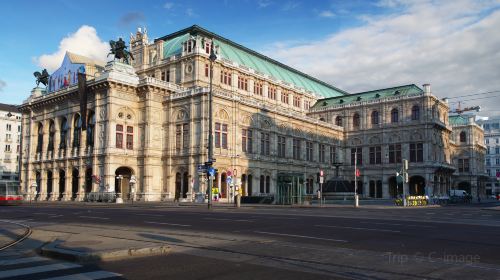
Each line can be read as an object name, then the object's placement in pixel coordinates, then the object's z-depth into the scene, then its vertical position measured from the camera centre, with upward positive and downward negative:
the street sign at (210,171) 39.66 +0.42
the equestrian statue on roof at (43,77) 82.75 +18.16
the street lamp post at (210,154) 39.53 +1.94
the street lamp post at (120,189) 56.73 -2.03
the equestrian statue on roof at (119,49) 66.31 +18.70
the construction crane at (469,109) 153.11 +23.27
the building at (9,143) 120.81 +8.76
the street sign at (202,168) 41.12 +0.72
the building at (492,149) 149.00 +9.35
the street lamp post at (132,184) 57.33 -1.17
